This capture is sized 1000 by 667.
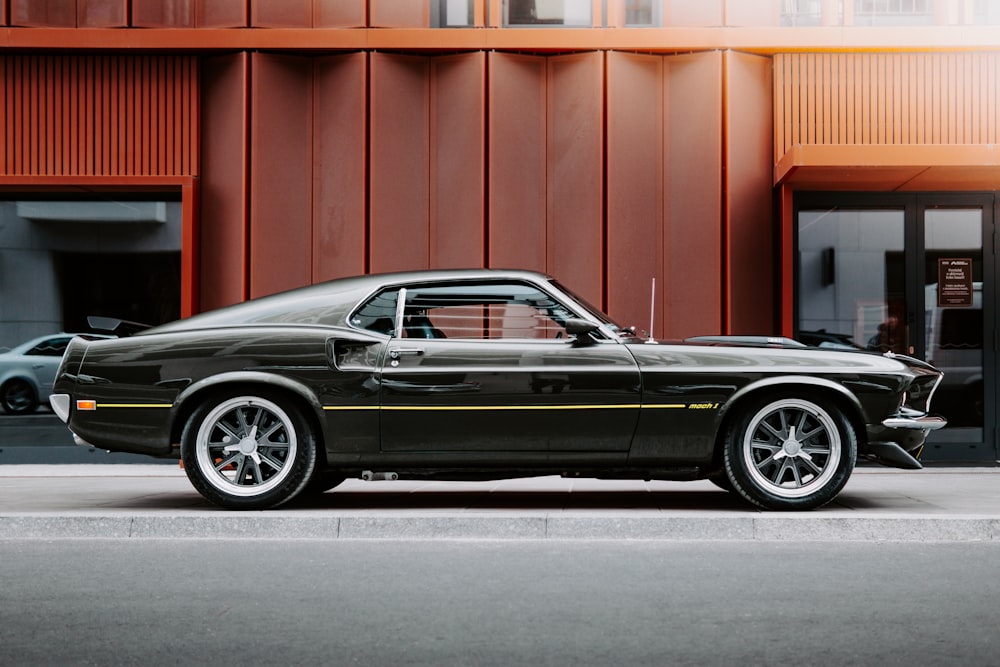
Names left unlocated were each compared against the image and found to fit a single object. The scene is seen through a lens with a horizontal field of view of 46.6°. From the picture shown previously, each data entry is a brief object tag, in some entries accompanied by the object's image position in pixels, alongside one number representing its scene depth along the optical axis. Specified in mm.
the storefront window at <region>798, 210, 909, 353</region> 11258
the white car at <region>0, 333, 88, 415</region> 11469
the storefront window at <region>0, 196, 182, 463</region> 11492
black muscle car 6777
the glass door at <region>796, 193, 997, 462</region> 11234
